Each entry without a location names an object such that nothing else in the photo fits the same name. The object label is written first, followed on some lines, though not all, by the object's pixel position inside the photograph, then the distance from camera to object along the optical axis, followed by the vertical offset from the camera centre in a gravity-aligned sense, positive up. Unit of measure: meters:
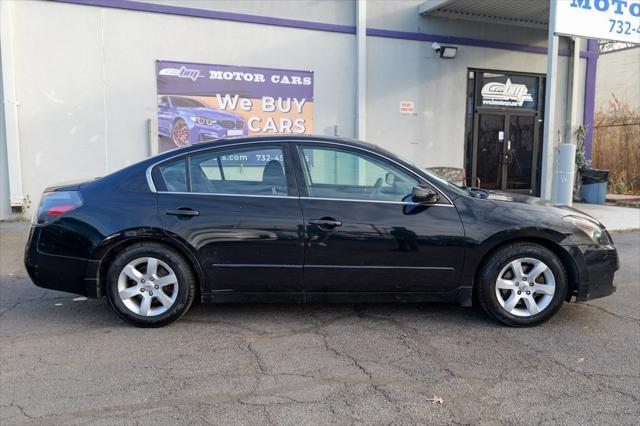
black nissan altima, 4.15 -0.73
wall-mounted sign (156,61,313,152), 9.73 +0.94
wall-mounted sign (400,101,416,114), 11.45 +0.96
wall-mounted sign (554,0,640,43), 9.31 +2.42
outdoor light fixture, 11.44 +2.21
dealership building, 9.01 +1.54
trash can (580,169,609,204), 12.99 -0.84
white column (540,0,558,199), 9.33 +1.25
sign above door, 12.33 +1.46
